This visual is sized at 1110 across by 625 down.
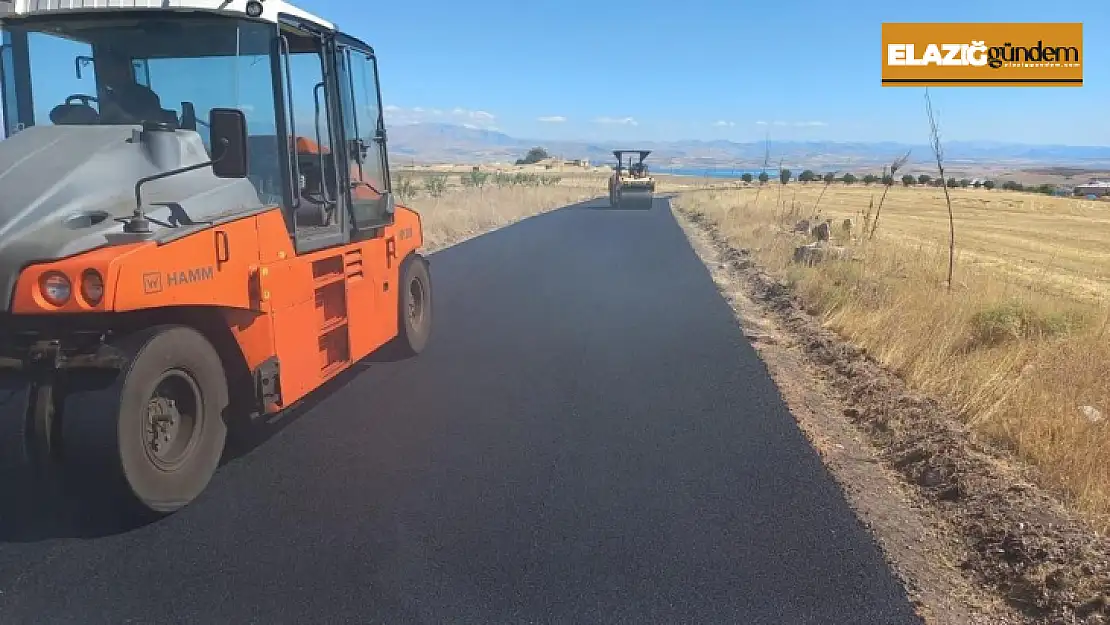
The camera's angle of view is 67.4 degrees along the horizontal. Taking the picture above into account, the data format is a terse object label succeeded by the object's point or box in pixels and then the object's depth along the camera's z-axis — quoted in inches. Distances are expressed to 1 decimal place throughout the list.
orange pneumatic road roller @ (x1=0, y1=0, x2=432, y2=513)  152.1
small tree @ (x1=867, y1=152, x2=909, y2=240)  447.8
